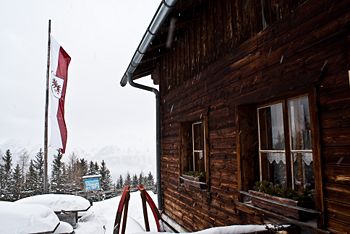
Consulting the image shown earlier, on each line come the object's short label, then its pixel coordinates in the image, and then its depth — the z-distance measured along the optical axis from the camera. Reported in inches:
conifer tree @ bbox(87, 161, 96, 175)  1263.3
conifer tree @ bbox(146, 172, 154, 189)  1301.4
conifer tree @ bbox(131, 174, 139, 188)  1461.4
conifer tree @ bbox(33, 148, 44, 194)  1344.2
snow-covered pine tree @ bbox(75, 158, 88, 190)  1430.6
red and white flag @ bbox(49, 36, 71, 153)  357.7
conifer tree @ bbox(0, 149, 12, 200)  1348.9
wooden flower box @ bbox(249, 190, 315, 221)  109.6
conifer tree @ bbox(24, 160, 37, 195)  1239.1
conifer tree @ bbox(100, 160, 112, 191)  1128.2
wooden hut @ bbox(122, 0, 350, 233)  101.1
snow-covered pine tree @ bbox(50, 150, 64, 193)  1186.1
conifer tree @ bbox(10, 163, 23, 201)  1284.2
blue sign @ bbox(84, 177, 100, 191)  513.7
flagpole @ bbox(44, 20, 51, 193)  379.6
